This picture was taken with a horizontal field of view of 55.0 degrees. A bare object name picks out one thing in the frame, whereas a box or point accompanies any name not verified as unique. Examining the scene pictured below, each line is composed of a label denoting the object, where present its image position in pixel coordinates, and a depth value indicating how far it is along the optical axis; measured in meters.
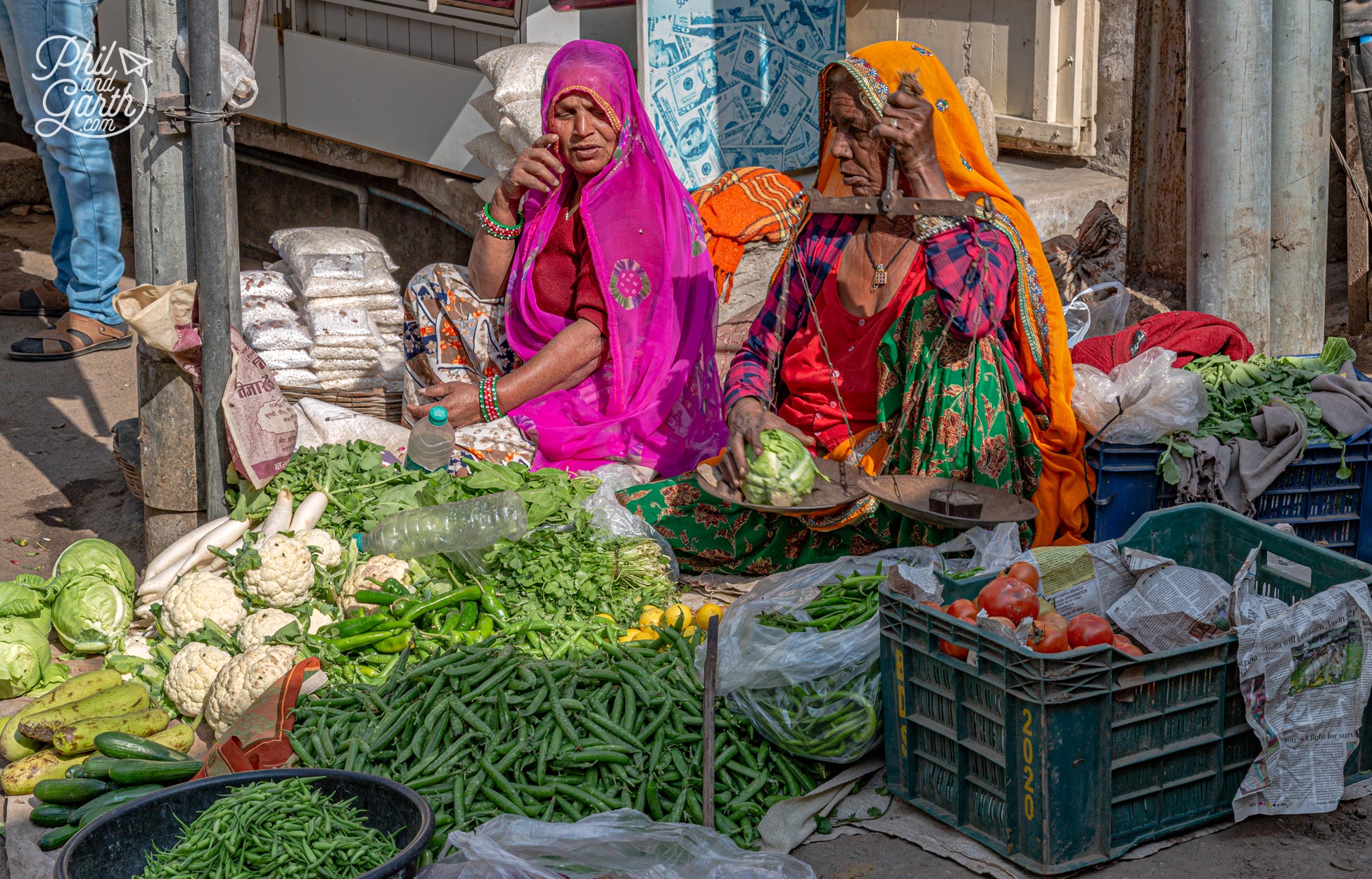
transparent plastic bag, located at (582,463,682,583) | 4.11
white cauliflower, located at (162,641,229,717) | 3.54
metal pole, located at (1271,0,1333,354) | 5.10
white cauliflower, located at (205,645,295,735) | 3.38
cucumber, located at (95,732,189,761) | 3.19
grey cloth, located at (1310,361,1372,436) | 3.64
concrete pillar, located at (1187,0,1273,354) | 4.85
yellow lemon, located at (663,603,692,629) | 3.67
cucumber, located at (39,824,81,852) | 2.97
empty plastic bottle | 3.89
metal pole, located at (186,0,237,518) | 3.82
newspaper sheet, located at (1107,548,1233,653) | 2.89
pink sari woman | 4.55
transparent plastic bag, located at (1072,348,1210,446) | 3.76
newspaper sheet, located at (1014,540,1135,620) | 3.21
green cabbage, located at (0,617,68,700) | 3.68
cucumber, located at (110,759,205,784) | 3.07
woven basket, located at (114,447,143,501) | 4.67
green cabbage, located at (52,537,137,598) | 4.15
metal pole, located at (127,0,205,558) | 4.03
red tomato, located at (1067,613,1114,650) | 2.79
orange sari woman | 3.75
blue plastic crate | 3.66
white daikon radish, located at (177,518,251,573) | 4.03
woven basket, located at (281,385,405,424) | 5.51
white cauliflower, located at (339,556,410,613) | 3.82
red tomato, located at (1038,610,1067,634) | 2.84
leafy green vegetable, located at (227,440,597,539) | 4.07
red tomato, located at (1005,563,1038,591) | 3.12
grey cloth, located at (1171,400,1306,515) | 3.60
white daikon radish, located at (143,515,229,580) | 4.11
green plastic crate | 2.61
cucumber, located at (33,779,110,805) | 3.07
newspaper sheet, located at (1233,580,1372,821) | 2.73
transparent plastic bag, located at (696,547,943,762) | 3.01
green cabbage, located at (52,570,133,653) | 3.94
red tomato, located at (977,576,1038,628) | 2.94
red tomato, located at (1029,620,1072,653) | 2.76
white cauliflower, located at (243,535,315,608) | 3.77
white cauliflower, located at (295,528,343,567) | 3.92
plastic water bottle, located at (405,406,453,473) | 4.36
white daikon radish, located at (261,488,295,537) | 4.06
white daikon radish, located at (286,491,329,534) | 4.05
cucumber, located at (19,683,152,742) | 3.33
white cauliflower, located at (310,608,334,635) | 3.77
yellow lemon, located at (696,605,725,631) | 3.68
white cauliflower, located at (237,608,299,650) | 3.66
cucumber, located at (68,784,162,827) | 2.98
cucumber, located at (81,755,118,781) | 3.10
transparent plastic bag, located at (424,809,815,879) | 2.57
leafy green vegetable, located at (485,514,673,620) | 3.79
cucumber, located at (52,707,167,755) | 3.27
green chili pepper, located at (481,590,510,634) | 3.71
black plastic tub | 2.45
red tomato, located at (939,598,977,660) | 2.89
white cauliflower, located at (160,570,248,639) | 3.79
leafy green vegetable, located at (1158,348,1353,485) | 3.70
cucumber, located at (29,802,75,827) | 3.04
